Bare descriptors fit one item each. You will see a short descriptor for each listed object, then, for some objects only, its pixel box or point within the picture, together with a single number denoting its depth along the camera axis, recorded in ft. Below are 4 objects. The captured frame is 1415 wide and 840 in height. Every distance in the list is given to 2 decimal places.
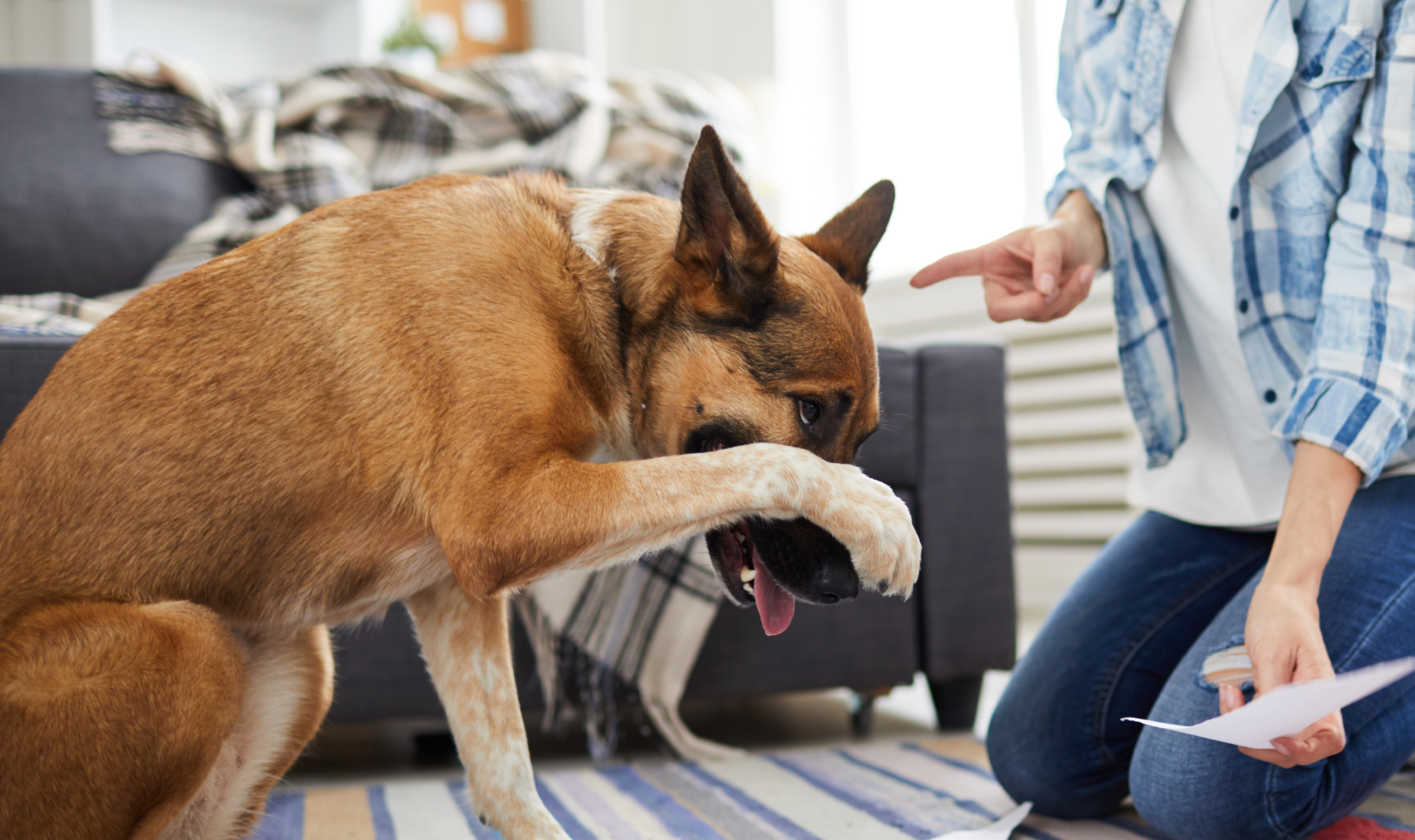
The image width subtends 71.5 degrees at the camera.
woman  3.89
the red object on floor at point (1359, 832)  4.35
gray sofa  6.03
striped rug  4.81
